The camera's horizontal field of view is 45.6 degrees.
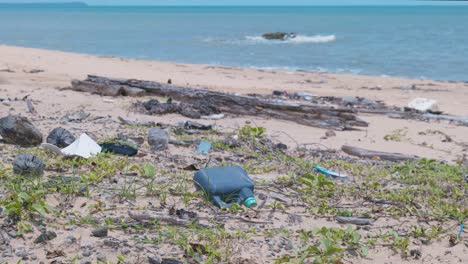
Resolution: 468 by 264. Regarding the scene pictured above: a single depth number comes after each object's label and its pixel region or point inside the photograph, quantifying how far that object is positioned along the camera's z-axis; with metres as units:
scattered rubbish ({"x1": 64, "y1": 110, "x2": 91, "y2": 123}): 6.65
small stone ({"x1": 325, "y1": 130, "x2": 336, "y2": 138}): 7.13
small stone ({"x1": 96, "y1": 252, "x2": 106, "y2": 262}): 2.95
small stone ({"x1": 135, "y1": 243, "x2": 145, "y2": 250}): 3.10
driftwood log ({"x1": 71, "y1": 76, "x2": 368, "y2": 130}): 7.71
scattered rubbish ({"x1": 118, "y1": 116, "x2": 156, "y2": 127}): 6.56
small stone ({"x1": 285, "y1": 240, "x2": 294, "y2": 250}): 3.27
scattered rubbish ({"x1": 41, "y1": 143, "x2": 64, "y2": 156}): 4.62
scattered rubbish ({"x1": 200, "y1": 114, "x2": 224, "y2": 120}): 7.44
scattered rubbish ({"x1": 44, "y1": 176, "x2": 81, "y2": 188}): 3.74
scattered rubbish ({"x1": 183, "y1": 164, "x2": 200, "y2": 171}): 4.59
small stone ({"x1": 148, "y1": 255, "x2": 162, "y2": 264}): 2.96
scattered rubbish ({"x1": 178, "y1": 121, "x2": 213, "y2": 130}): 6.56
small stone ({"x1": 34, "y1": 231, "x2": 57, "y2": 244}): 3.07
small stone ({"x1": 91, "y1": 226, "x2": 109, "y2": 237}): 3.19
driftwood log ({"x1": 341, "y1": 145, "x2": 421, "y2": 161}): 6.02
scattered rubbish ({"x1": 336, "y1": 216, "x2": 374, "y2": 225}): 3.68
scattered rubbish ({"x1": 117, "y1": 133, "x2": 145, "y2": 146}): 5.41
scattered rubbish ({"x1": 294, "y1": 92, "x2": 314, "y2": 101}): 10.42
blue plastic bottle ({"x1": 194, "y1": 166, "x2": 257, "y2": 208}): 3.79
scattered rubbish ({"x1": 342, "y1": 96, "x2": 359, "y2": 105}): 10.19
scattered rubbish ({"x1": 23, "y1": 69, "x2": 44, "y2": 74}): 12.13
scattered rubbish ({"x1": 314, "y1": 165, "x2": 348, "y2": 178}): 4.82
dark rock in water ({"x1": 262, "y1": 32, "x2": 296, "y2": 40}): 33.25
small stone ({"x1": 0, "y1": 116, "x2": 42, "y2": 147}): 4.98
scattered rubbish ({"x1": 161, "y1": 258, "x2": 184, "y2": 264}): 2.94
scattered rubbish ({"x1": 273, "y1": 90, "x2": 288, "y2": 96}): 10.70
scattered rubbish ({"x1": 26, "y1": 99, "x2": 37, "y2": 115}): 7.06
